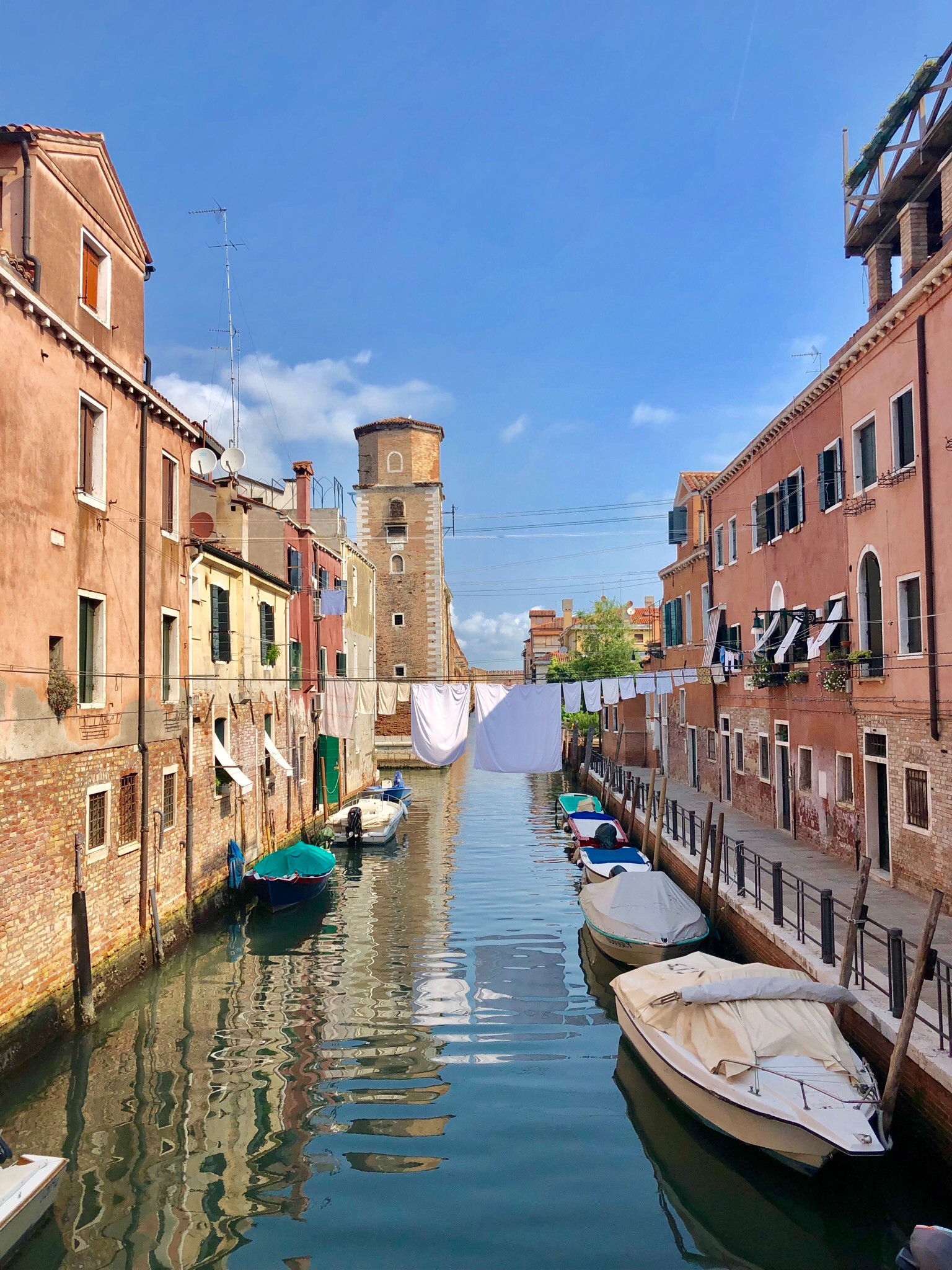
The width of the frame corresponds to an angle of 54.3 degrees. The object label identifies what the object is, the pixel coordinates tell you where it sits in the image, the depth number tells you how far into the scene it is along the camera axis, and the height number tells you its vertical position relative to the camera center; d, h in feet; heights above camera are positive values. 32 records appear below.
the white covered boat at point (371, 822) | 80.74 -12.52
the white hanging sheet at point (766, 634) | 63.00 +2.77
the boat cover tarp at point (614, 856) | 61.82 -12.14
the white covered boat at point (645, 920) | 42.39 -11.50
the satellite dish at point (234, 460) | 61.57 +14.93
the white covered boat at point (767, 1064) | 23.54 -10.92
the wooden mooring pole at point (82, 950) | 35.99 -10.26
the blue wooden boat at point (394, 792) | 99.86 -12.16
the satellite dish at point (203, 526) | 58.59 +10.03
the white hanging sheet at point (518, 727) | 63.62 -3.36
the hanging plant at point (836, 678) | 50.37 -0.31
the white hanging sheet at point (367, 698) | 77.10 -1.36
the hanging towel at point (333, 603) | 91.20 +7.81
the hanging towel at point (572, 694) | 70.54 -1.24
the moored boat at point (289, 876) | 56.75 -11.92
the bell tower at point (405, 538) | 154.30 +24.12
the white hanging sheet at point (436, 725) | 63.10 -3.06
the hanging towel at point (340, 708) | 82.38 -2.29
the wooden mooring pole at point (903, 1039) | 23.79 -9.49
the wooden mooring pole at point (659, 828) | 67.67 -11.09
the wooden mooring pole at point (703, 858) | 50.85 -10.10
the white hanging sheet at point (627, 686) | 75.81 -0.82
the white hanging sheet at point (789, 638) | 58.75 +2.25
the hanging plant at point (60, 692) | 35.12 -0.20
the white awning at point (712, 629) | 80.84 +4.03
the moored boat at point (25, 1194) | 20.80 -11.72
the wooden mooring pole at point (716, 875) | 47.60 -10.24
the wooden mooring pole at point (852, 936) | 29.68 -8.42
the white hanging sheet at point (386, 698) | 73.51 -1.33
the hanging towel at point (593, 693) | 75.10 -1.32
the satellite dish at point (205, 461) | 54.03 +13.09
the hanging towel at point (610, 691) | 75.82 -1.20
